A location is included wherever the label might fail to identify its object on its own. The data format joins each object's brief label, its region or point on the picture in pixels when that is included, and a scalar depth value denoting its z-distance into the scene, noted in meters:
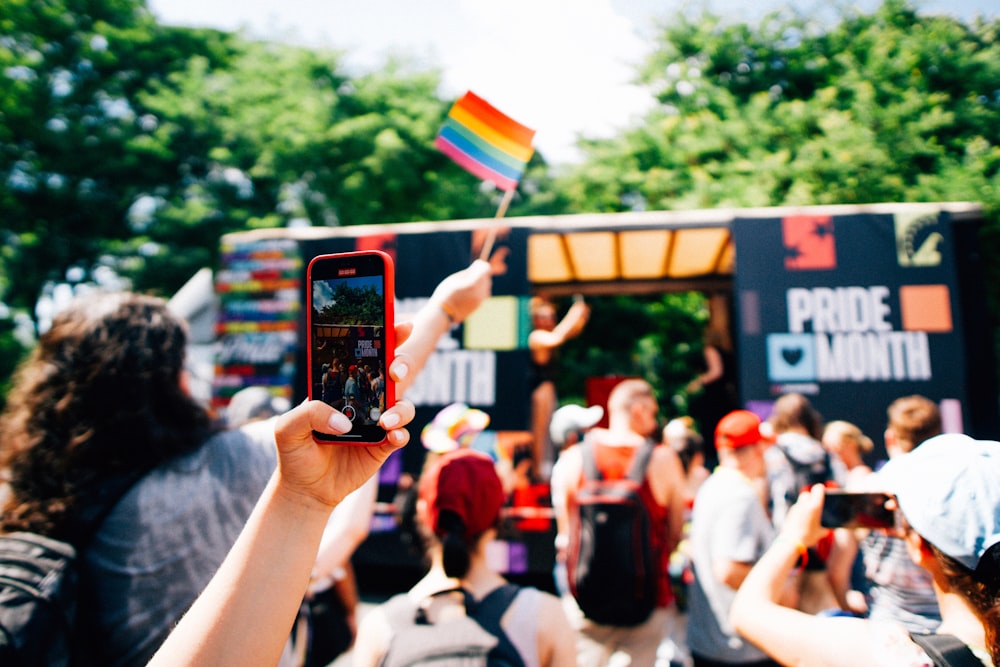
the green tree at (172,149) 14.68
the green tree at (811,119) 9.54
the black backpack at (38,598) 1.13
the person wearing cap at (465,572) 1.72
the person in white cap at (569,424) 5.40
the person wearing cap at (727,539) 2.70
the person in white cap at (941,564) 1.24
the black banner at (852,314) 5.05
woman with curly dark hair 1.32
